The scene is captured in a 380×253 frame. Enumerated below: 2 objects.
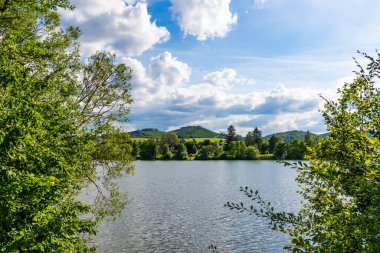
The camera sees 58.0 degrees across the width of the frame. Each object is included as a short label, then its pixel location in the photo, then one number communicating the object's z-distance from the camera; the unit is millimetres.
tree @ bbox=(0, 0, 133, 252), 12133
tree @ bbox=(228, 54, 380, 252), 6504
